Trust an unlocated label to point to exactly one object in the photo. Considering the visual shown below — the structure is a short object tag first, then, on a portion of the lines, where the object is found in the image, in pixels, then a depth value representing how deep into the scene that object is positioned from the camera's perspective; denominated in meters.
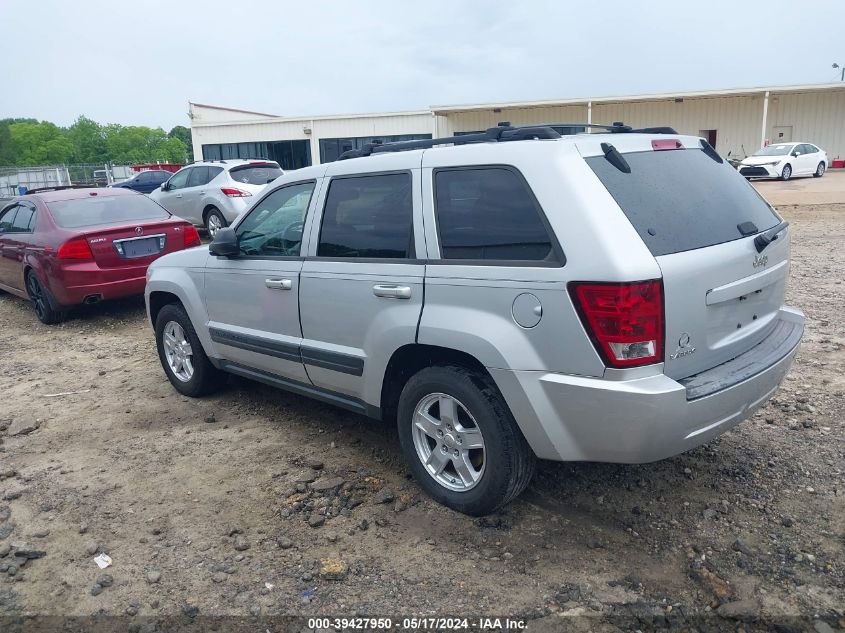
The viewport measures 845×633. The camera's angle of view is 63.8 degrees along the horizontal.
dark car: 23.00
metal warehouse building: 33.88
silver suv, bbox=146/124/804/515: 2.87
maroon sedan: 7.78
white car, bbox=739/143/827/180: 25.81
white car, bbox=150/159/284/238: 13.30
